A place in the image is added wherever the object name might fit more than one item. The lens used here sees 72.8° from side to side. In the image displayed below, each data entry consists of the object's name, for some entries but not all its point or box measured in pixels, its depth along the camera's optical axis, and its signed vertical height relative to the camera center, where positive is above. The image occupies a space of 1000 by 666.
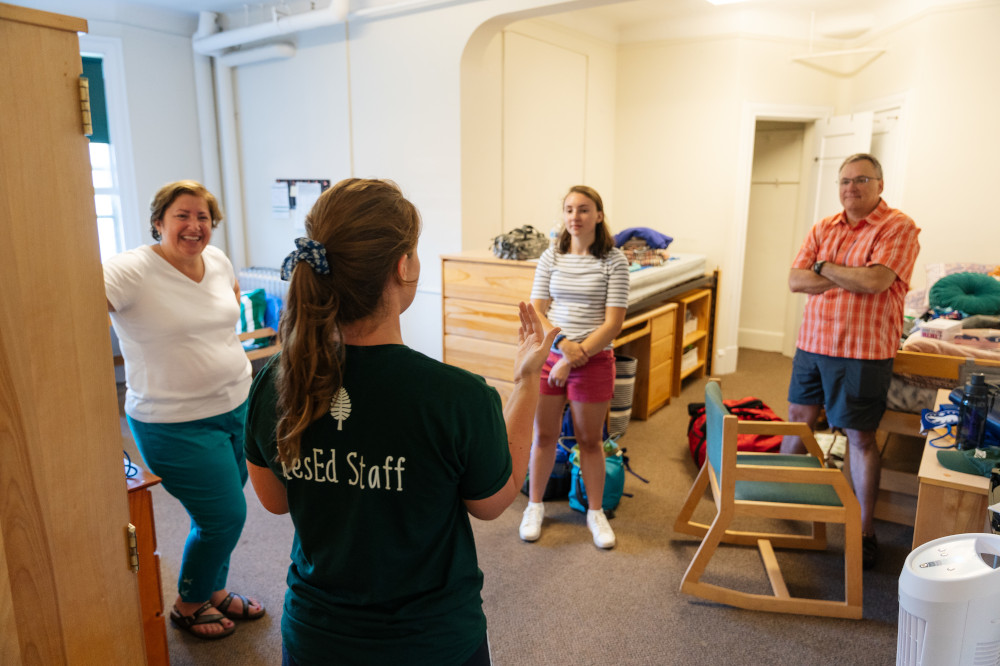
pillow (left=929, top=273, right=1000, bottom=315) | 3.16 -0.41
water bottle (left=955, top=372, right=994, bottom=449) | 1.94 -0.58
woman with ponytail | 0.99 -0.35
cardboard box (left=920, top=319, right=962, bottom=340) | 2.88 -0.52
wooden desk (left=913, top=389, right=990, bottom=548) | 1.78 -0.78
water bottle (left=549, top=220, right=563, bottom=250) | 2.86 -0.13
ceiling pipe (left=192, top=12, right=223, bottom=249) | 5.06 +0.59
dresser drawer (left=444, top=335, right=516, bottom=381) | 3.63 -0.82
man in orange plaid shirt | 2.54 -0.38
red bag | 3.46 -1.17
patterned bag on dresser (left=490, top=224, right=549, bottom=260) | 3.49 -0.20
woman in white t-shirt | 1.99 -0.50
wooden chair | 2.28 -1.00
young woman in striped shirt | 2.66 -0.46
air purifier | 1.32 -0.78
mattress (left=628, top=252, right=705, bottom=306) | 4.00 -0.45
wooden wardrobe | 1.15 -0.32
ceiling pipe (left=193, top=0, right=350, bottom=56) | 4.11 +1.12
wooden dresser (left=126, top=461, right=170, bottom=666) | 1.86 -1.03
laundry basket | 3.91 -1.11
